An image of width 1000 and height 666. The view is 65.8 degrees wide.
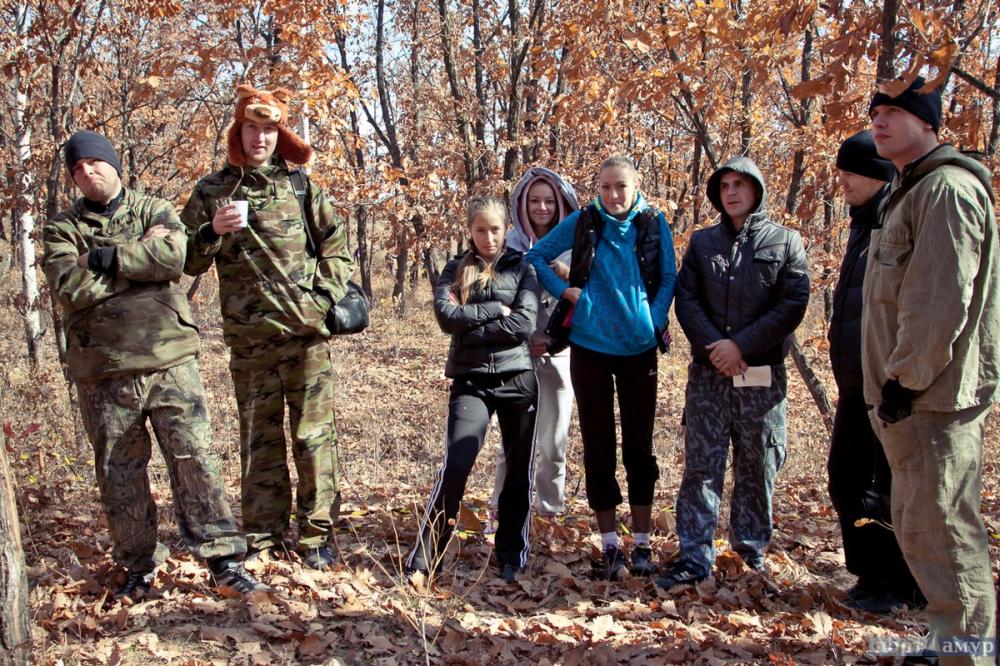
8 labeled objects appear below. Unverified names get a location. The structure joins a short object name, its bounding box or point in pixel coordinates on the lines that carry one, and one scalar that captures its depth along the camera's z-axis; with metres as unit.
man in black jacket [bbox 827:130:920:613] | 3.96
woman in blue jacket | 4.33
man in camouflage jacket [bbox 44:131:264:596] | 3.86
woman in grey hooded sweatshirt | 5.11
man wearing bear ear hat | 4.28
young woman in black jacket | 4.31
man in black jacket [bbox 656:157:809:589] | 4.14
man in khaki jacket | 2.84
